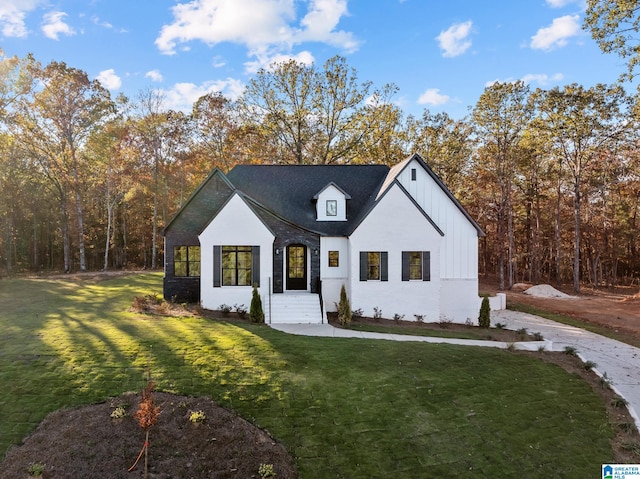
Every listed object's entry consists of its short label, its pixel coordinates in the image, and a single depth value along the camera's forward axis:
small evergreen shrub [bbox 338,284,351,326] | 15.61
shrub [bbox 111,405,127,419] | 7.07
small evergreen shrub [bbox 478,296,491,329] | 17.69
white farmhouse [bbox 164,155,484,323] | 16.98
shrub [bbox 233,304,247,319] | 16.59
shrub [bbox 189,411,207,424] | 7.08
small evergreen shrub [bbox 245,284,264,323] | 15.22
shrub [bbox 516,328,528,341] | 15.32
